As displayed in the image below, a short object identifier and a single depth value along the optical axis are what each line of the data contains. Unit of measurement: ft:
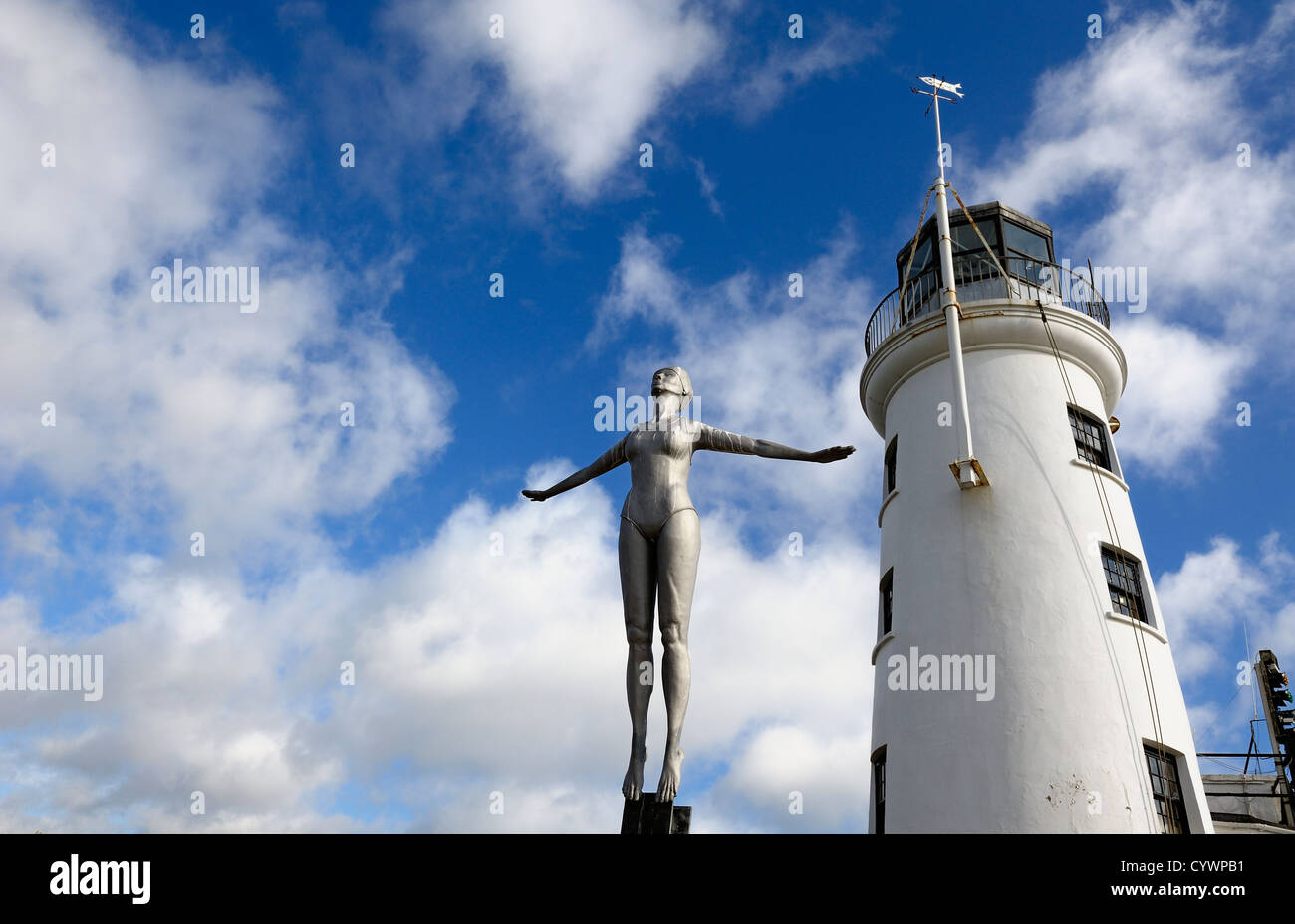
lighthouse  48.93
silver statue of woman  24.75
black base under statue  22.12
